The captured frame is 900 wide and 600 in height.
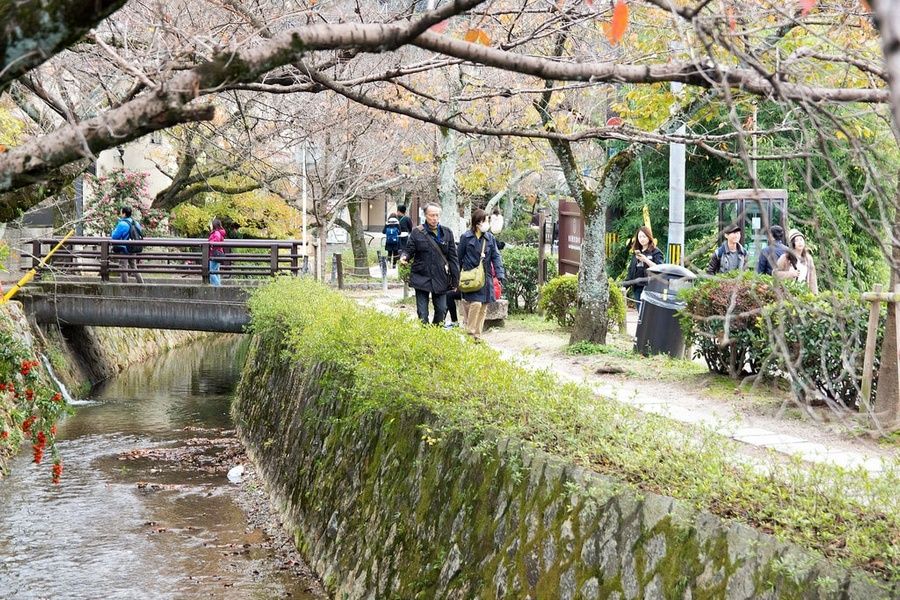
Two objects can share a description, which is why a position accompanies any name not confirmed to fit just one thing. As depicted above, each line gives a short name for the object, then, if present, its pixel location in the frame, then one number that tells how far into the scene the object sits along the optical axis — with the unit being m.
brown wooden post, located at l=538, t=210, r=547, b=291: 20.84
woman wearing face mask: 14.22
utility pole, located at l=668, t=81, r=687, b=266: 13.47
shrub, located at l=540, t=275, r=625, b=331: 17.27
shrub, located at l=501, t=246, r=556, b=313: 21.38
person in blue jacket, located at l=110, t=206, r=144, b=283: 22.39
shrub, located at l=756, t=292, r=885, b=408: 9.41
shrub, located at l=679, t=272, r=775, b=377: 10.55
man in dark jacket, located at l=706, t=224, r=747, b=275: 12.80
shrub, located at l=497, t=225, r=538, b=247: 42.41
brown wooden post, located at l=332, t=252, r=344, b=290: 28.33
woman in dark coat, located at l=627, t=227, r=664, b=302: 15.31
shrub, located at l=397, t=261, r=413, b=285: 22.67
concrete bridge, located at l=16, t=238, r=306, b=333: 21.62
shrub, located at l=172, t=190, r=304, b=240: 28.45
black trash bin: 13.43
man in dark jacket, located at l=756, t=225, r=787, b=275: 12.13
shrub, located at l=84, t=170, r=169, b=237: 23.73
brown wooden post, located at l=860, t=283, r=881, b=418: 8.83
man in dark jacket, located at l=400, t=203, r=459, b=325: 13.57
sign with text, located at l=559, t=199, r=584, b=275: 18.91
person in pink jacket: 21.77
